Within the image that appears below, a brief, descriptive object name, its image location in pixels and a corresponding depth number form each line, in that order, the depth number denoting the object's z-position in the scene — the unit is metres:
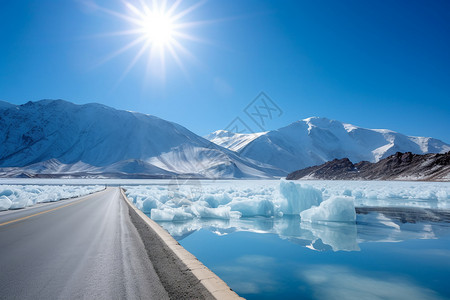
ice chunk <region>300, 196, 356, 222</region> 16.47
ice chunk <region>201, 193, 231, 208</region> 22.89
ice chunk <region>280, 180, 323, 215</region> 20.86
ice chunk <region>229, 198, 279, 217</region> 20.11
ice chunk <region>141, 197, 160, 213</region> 23.36
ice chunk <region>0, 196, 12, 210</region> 18.18
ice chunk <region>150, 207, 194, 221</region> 17.88
